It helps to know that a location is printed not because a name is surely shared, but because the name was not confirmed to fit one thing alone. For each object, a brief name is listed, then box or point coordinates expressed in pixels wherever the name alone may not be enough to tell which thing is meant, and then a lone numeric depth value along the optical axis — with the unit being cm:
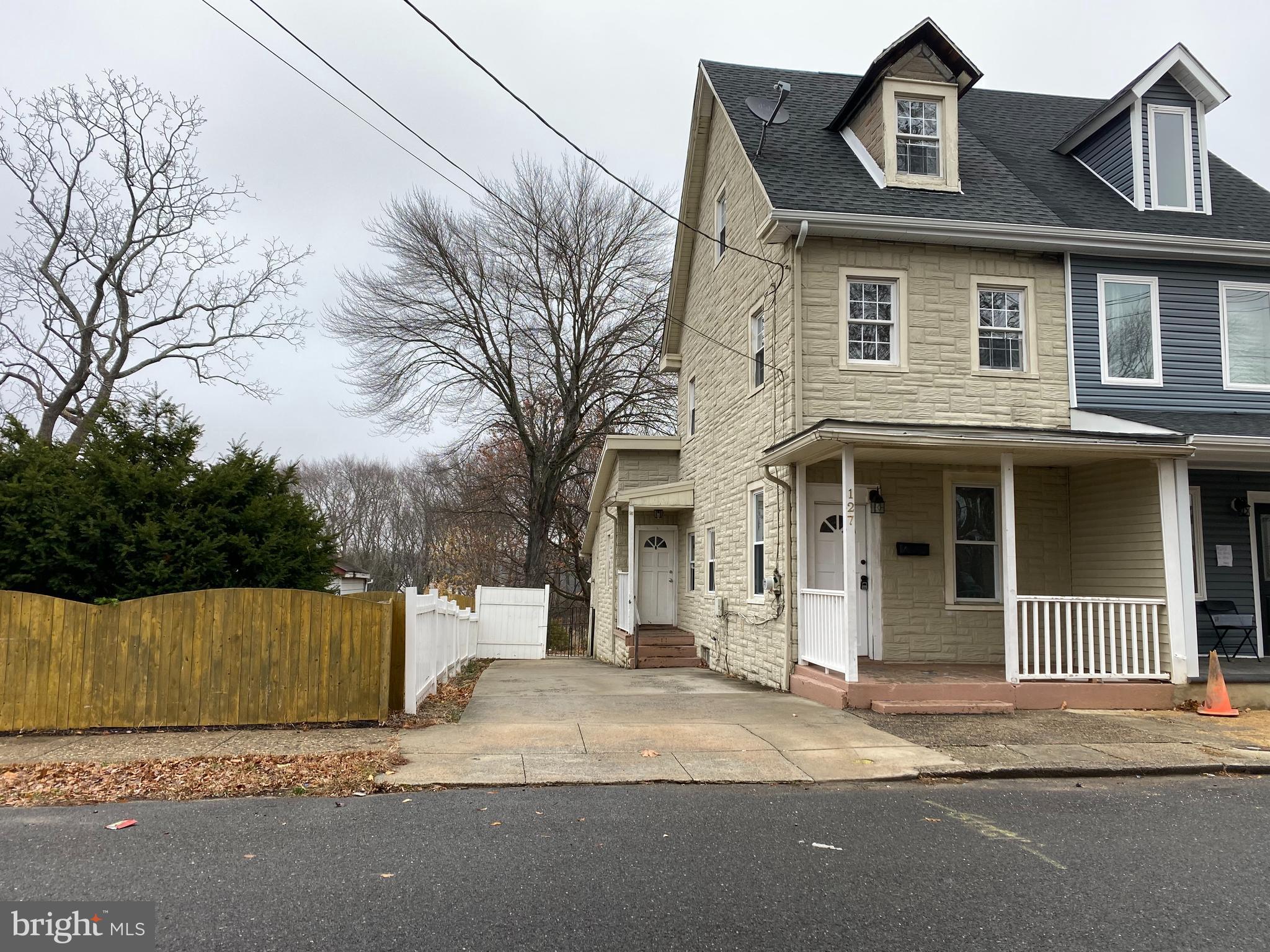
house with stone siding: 1077
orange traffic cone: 974
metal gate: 2823
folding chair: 1220
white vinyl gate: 2231
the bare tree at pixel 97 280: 2261
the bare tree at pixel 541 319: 2880
